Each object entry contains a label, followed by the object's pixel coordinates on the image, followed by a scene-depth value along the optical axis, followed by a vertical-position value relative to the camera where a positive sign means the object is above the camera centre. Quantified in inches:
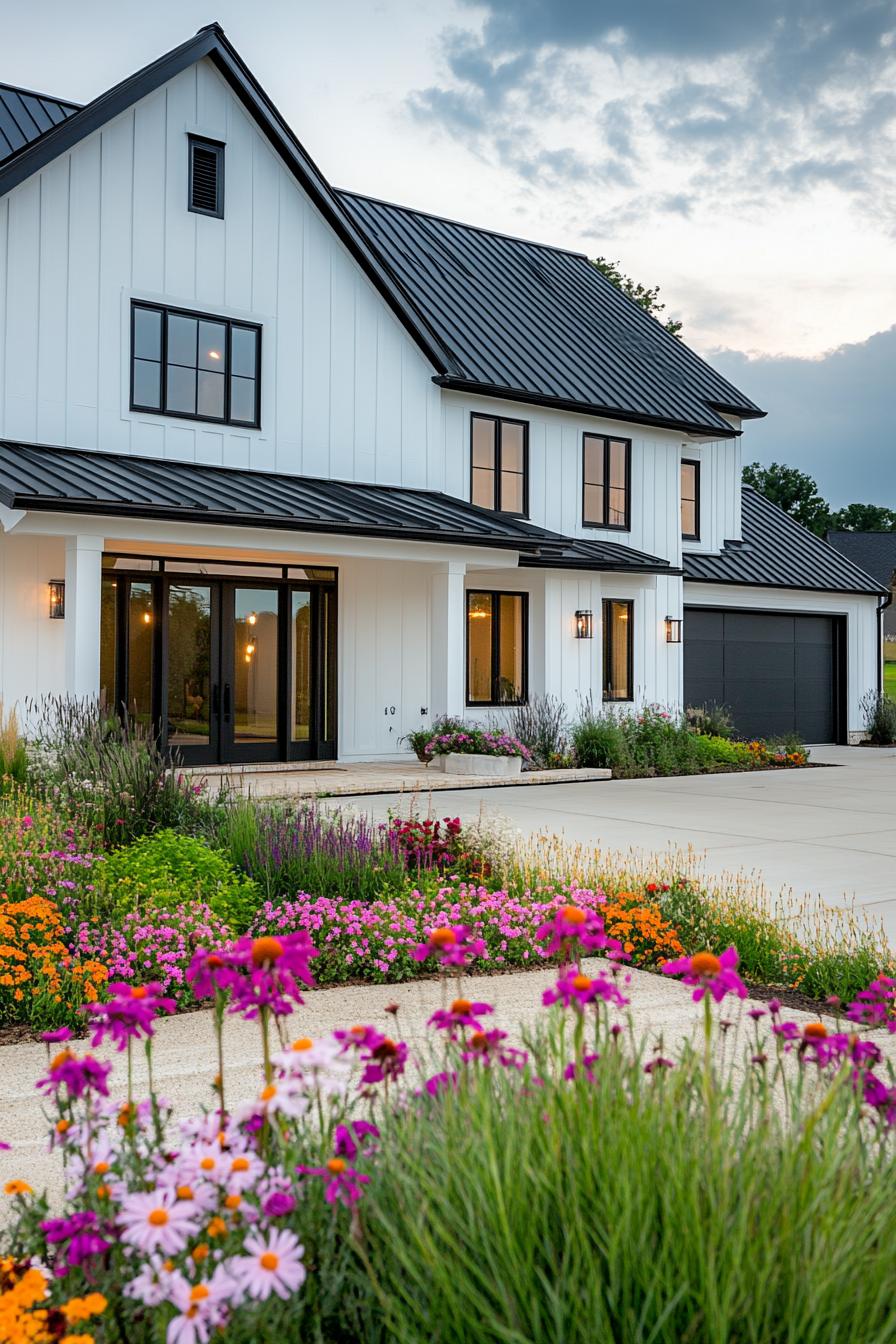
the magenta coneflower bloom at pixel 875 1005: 104.6 -30.6
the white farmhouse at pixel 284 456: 564.4 +128.7
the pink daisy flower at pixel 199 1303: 69.4 -37.8
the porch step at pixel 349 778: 534.4 -48.7
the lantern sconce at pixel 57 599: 560.9 +37.7
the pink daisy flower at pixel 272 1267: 70.0 -35.6
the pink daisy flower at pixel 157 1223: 71.5 -33.7
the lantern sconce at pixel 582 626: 746.8 +34.2
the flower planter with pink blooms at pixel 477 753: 621.6 -39.7
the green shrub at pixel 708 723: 813.9 -29.9
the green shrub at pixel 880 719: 965.2 -31.1
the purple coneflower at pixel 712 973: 82.7 -21.2
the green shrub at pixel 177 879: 240.5 -43.2
